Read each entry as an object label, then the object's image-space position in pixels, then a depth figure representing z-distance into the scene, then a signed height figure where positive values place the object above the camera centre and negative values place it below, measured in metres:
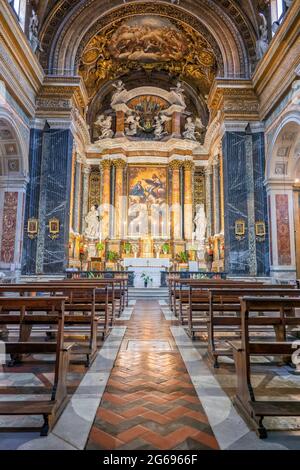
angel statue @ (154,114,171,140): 17.95 +7.55
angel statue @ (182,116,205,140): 17.62 +7.34
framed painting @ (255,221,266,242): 11.50 +1.32
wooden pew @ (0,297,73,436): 2.21 -0.72
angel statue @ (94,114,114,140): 17.53 +7.41
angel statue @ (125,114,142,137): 17.94 +7.59
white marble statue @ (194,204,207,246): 16.75 +2.19
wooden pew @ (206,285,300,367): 3.36 -0.50
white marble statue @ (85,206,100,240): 16.61 +2.17
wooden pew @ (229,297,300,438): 2.24 -0.75
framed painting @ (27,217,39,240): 11.44 +1.38
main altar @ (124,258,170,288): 13.42 +0.09
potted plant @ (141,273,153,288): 13.12 -0.32
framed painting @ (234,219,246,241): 11.71 +1.36
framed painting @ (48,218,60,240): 11.55 +1.39
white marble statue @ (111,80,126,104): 17.61 +9.22
